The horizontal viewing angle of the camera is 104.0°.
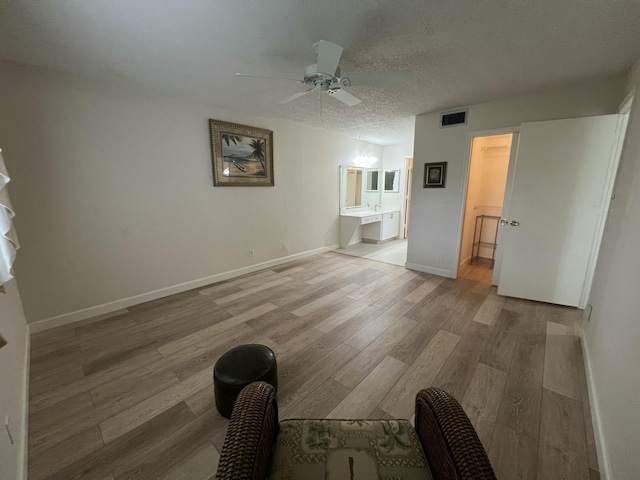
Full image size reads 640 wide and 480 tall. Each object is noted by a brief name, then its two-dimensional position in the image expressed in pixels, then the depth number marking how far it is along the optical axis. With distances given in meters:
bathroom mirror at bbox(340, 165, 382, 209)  5.63
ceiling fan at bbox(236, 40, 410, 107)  1.71
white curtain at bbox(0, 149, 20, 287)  1.16
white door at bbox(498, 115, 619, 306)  2.56
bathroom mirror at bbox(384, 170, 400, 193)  6.54
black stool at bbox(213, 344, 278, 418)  1.48
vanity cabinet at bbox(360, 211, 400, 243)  6.04
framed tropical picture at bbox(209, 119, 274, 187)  3.47
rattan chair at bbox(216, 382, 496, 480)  0.69
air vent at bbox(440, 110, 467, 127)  3.40
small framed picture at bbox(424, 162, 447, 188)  3.68
